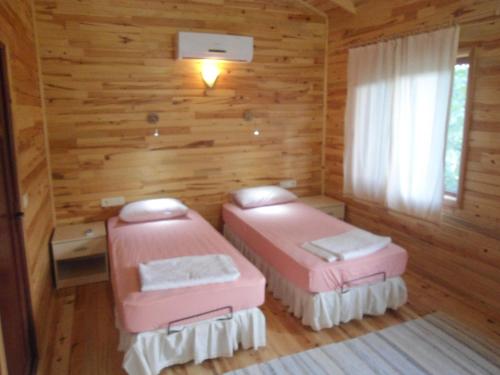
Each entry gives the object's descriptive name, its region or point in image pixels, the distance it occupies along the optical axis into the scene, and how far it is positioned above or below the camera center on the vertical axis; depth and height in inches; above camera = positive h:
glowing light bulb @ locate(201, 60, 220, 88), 153.7 +15.9
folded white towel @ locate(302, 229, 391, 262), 109.9 -37.9
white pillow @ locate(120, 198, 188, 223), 140.3 -34.7
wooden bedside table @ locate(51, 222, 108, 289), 131.6 -46.4
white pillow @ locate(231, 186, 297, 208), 157.8 -33.4
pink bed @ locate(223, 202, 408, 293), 106.6 -40.1
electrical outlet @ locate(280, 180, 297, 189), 177.8 -31.5
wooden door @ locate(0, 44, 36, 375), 77.0 -32.1
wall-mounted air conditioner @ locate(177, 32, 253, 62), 146.6 +24.8
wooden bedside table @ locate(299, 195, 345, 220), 170.4 -39.4
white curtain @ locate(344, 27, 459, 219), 122.1 -2.4
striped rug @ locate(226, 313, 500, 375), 92.9 -58.9
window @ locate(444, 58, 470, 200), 119.5 -4.7
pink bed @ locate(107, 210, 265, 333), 87.7 -40.6
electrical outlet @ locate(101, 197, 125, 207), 150.1 -33.3
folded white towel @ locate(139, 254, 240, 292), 92.7 -38.6
